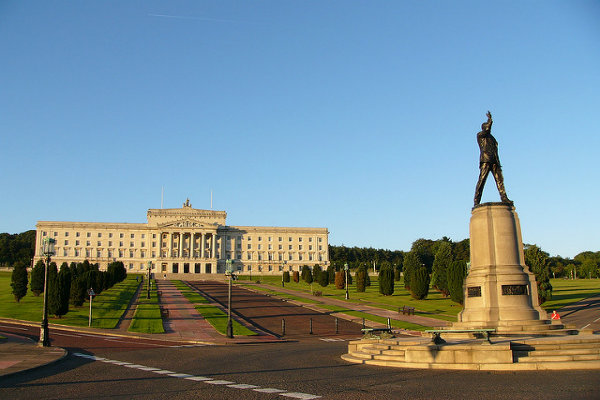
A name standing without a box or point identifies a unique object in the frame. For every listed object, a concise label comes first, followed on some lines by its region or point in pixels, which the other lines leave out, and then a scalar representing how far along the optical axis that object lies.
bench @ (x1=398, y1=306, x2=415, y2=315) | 47.89
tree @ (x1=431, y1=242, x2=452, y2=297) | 66.69
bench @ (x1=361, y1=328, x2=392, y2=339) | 22.40
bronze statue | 23.73
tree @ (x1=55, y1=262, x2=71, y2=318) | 41.66
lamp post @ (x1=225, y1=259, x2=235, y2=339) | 33.69
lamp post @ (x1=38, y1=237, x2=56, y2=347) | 25.58
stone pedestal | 21.11
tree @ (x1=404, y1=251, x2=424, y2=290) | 77.75
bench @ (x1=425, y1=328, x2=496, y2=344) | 17.93
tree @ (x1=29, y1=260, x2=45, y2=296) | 58.62
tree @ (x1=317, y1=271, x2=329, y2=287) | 90.00
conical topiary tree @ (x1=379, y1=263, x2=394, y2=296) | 67.94
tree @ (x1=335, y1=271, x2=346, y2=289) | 85.31
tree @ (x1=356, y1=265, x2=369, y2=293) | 77.81
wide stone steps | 15.98
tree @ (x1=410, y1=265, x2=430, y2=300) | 62.47
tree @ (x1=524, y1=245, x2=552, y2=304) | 51.16
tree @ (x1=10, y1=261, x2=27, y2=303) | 52.50
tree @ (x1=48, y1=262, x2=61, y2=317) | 41.41
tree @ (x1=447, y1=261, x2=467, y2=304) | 52.81
